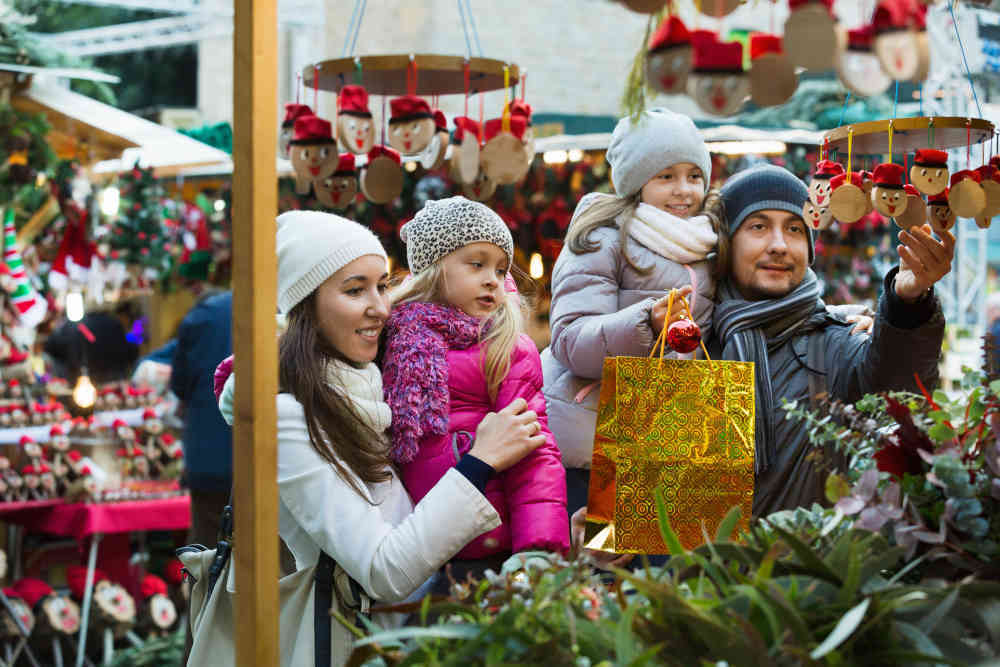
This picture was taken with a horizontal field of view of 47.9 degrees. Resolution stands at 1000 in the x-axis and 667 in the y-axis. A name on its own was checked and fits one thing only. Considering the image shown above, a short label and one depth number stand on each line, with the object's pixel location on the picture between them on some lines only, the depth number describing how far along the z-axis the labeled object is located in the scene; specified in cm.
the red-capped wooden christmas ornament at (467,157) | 322
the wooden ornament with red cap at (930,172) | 231
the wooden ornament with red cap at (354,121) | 316
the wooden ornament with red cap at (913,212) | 235
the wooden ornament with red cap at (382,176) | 341
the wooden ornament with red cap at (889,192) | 232
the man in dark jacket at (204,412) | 444
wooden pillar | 154
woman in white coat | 193
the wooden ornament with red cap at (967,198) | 226
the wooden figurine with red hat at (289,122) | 341
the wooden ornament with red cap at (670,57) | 128
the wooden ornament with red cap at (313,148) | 329
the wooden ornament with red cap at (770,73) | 127
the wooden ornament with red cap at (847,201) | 237
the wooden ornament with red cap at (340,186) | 351
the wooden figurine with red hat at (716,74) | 129
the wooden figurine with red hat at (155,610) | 484
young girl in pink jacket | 208
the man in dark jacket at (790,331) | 225
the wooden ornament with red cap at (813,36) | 119
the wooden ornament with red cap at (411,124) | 314
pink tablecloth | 468
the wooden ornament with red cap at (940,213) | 238
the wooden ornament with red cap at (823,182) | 242
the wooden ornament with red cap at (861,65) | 120
